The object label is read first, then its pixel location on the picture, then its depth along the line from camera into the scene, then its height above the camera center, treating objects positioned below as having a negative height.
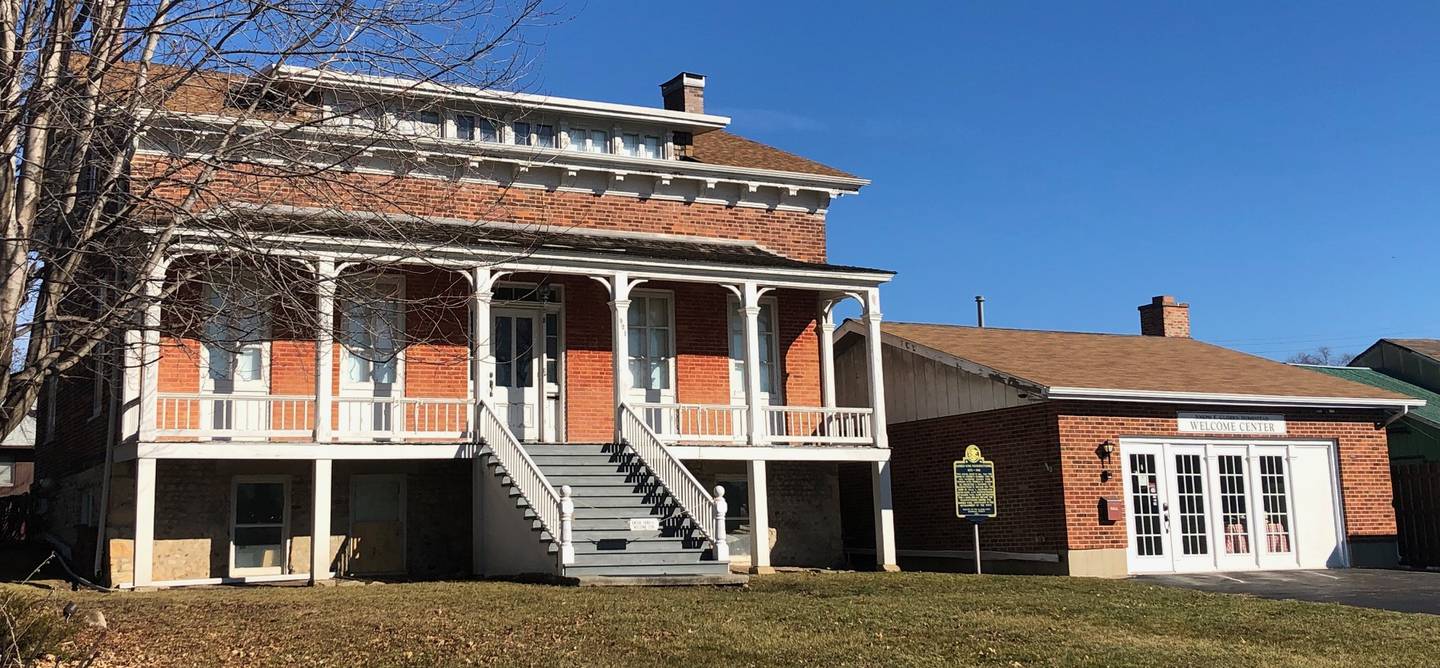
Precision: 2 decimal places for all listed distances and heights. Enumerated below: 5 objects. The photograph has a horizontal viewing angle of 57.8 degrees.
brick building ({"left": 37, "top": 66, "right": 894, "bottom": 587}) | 16.52 +1.61
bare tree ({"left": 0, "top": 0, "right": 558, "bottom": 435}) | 8.41 +2.54
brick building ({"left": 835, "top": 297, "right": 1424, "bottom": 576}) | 19.58 +0.61
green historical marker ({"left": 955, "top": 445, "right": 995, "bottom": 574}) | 18.41 +0.16
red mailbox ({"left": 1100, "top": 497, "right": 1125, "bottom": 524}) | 19.48 -0.22
